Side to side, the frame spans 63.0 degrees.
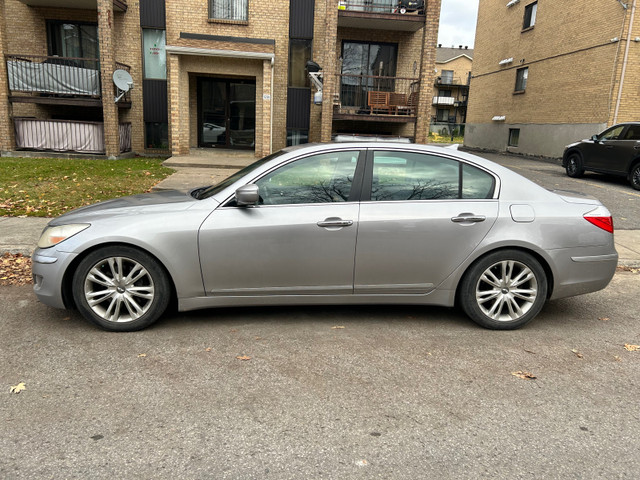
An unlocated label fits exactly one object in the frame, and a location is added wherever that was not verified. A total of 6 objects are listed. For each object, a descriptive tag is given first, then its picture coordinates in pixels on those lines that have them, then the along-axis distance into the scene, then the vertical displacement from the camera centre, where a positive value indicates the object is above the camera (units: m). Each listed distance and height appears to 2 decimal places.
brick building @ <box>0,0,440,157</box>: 16.02 +1.15
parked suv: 13.70 -0.75
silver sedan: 4.15 -1.01
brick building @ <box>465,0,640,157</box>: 18.59 +2.16
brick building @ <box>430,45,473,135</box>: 61.88 +3.71
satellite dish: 15.95 +0.72
